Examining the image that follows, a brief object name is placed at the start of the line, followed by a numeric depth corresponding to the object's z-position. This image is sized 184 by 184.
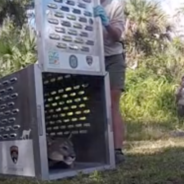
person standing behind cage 3.65
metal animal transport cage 3.01
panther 3.41
